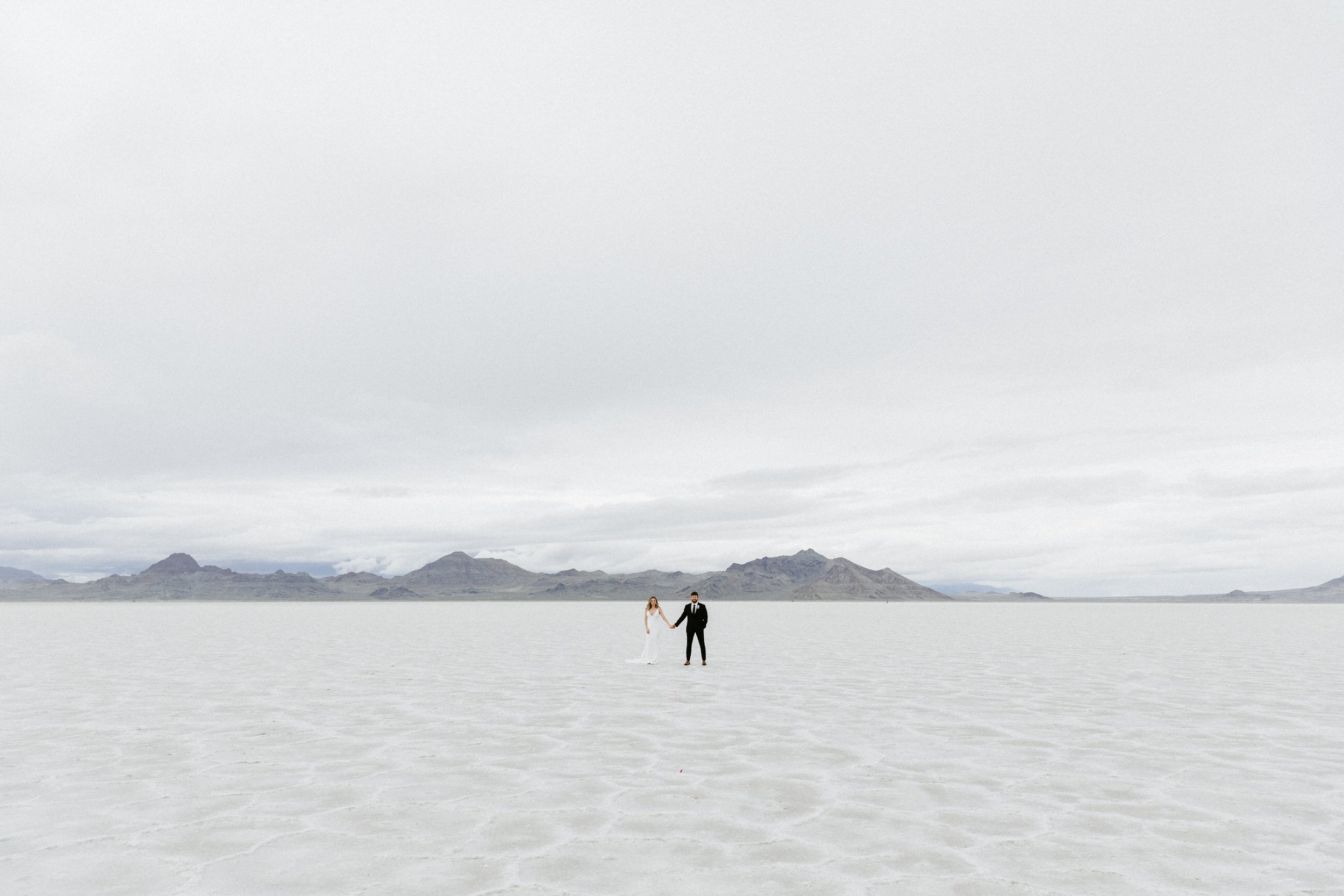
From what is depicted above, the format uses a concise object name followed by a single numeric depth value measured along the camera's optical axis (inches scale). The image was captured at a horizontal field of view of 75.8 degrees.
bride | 1006.4
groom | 967.6
